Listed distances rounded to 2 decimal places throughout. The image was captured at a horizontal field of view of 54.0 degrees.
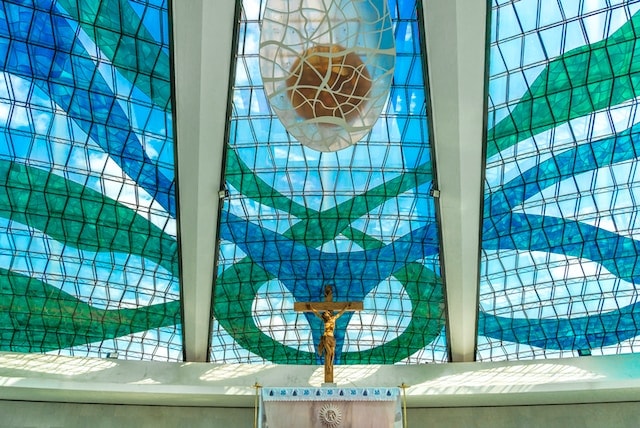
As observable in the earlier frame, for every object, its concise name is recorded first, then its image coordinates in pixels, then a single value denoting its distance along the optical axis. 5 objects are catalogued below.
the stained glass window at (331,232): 25.25
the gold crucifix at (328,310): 20.42
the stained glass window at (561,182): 22.39
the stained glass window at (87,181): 22.62
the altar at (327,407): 15.67
